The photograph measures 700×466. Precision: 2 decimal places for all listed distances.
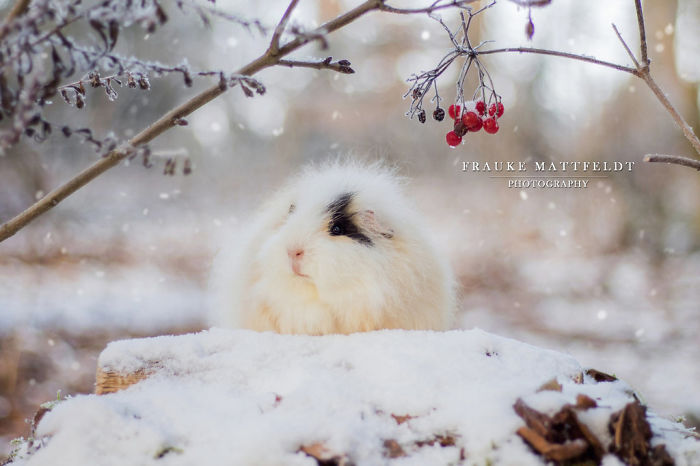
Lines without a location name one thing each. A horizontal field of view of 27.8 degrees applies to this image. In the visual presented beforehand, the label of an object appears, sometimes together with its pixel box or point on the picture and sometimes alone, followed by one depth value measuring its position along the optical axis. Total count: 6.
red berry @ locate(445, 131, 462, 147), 0.98
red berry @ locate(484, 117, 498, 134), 0.99
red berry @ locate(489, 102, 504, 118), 0.99
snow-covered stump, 0.85
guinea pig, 1.03
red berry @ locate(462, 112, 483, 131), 0.98
